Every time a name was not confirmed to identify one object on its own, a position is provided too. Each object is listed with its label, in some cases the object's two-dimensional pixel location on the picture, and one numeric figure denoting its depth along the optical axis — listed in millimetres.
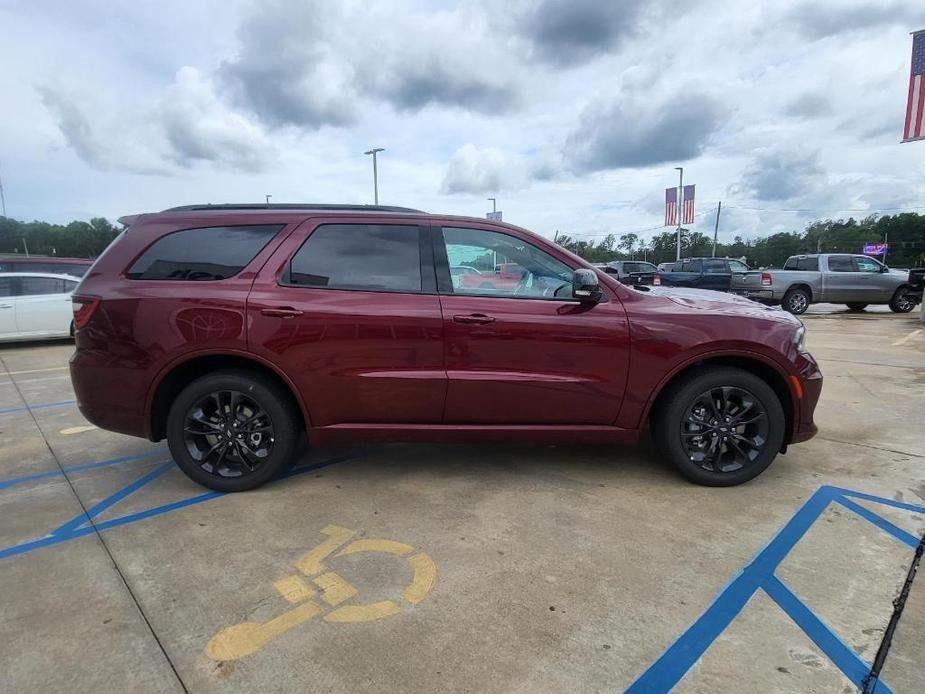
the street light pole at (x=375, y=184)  31038
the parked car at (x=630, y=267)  25991
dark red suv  3334
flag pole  37569
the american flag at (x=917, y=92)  12312
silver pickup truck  14914
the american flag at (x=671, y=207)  38000
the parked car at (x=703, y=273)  16453
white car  10031
